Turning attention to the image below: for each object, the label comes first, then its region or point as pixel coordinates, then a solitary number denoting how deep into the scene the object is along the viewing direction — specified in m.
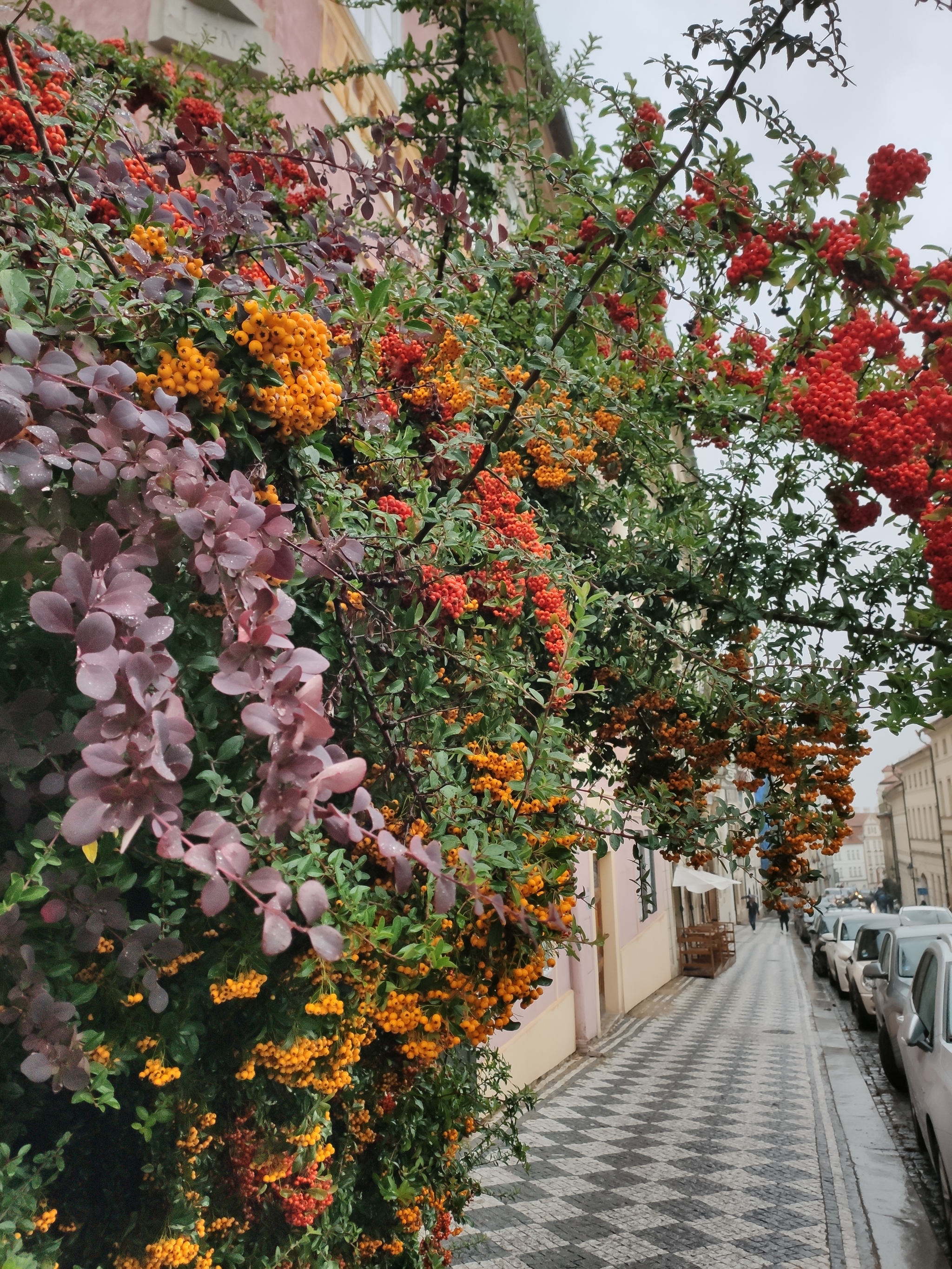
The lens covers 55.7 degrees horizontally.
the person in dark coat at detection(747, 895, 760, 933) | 31.23
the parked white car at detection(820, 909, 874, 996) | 14.11
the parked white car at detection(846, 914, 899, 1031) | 11.23
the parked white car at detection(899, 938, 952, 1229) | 4.55
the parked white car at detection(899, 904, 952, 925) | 12.41
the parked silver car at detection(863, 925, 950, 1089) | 8.08
